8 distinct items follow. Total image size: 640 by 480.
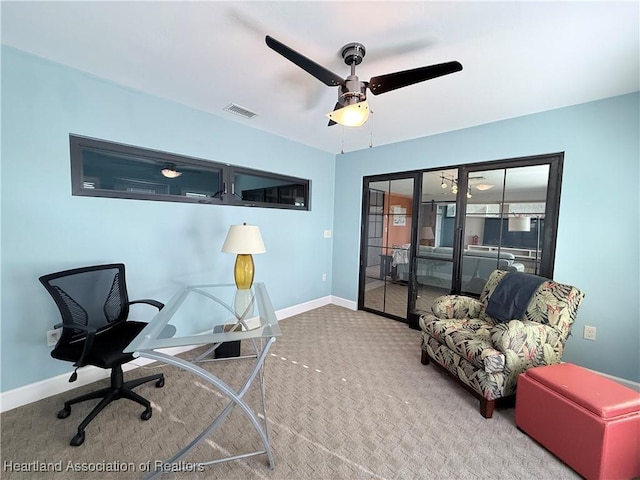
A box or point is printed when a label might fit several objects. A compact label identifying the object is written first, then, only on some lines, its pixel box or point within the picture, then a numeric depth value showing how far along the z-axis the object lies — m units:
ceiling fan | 1.48
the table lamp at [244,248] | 2.37
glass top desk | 1.33
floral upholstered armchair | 1.87
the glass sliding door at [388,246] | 3.72
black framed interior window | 2.17
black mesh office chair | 1.65
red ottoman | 1.38
